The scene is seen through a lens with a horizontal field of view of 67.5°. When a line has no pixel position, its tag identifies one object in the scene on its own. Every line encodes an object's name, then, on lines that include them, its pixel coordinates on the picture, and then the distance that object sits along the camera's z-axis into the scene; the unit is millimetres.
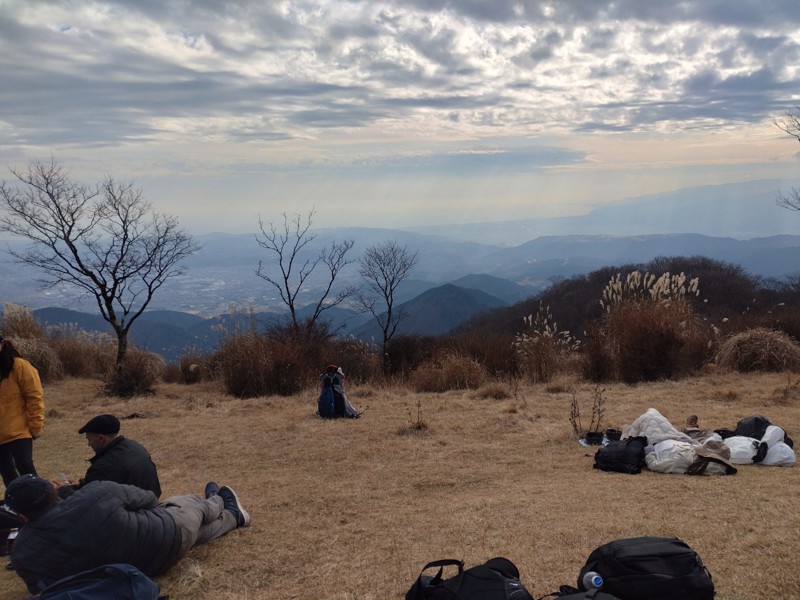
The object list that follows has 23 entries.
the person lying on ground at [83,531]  3633
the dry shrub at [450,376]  11344
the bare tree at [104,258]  13477
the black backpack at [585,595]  2879
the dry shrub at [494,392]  10039
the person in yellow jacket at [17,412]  5418
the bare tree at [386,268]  18844
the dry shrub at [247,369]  11422
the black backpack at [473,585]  3016
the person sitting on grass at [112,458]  4562
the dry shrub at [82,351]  13508
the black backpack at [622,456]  5949
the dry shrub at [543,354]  11523
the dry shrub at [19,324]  13259
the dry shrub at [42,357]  12547
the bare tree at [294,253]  16719
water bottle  3100
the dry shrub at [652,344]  10609
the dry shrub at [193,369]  13089
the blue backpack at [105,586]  3285
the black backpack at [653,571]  2986
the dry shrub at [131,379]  11516
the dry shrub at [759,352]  10672
